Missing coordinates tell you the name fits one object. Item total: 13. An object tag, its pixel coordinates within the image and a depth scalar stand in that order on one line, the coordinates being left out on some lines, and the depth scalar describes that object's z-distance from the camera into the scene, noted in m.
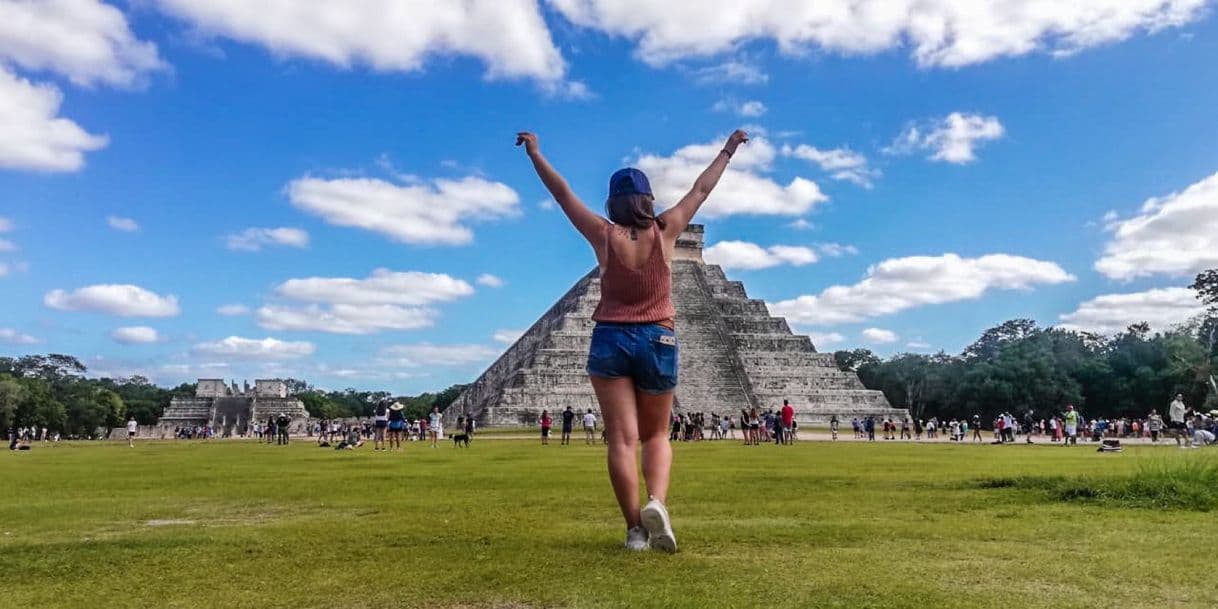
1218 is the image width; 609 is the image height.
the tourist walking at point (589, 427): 24.42
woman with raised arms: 4.33
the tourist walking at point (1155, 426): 29.15
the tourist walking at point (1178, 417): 22.84
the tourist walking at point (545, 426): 23.83
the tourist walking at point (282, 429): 28.28
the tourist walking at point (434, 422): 23.14
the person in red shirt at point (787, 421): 24.59
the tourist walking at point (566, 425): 23.44
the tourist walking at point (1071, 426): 26.12
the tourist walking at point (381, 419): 20.05
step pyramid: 43.19
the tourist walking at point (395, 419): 19.84
